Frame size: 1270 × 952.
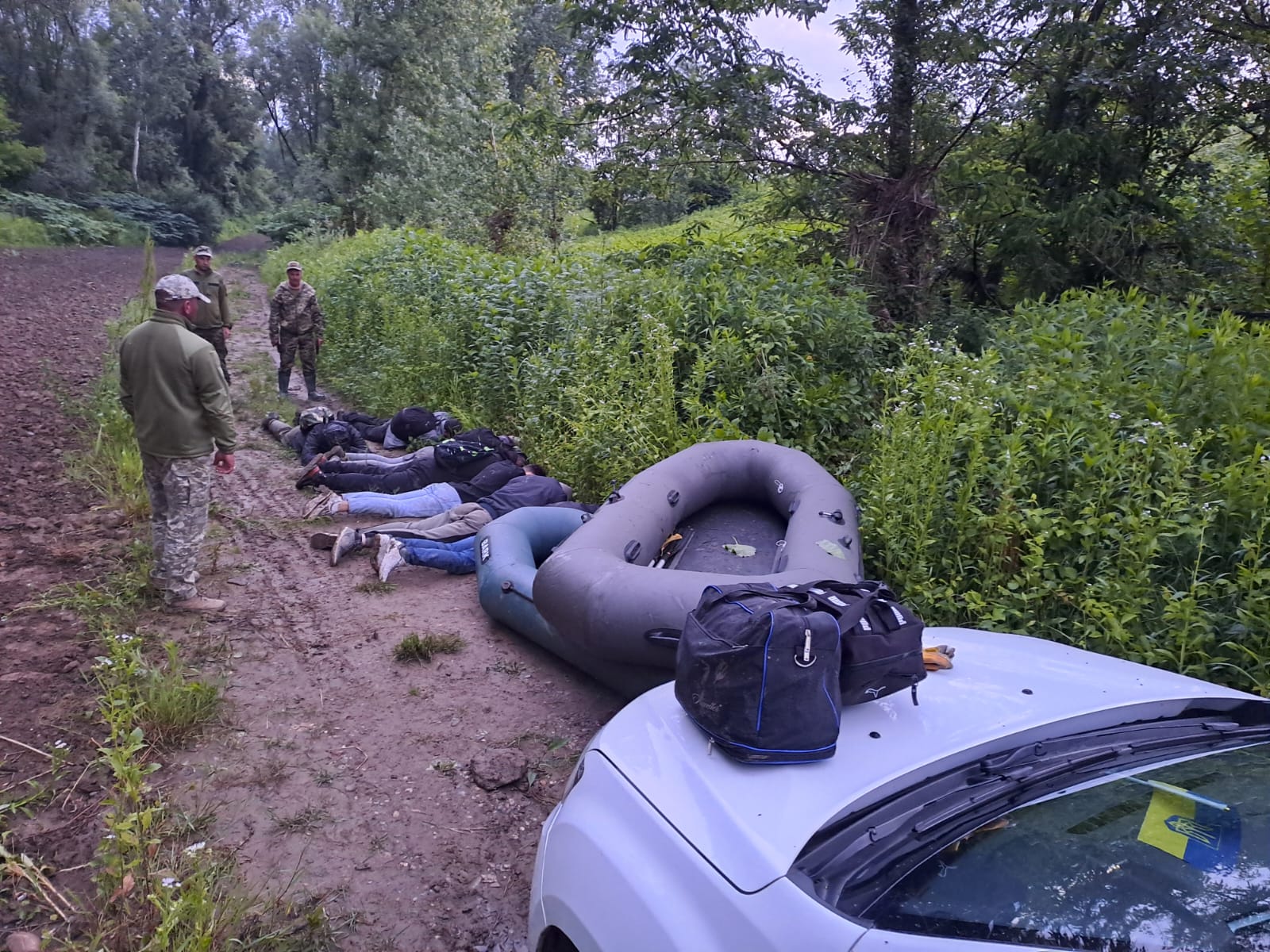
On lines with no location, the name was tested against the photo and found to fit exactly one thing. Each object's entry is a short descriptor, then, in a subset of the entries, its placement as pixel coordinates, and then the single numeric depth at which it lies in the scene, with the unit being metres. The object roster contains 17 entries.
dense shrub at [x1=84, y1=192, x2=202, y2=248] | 36.25
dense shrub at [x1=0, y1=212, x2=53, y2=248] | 25.61
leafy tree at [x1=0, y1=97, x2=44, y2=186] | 31.17
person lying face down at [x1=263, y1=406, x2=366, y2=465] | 7.77
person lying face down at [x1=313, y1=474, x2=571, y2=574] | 5.75
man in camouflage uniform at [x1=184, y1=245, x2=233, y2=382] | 8.80
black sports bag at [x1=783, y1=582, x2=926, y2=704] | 2.21
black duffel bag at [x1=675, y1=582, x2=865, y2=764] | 2.02
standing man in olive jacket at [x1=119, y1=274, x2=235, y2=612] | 4.62
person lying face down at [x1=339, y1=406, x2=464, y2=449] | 8.09
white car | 1.52
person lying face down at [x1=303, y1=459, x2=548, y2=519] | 6.48
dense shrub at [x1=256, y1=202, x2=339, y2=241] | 29.07
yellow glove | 2.44
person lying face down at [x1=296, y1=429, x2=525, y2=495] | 6.94
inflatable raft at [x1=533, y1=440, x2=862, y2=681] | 3.76
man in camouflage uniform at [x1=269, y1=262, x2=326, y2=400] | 10.10
